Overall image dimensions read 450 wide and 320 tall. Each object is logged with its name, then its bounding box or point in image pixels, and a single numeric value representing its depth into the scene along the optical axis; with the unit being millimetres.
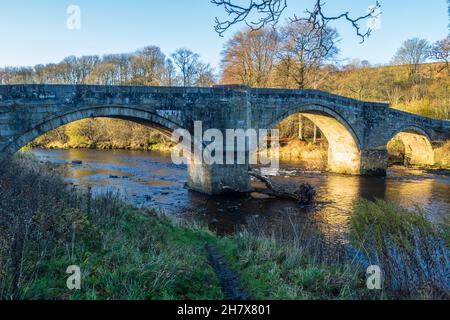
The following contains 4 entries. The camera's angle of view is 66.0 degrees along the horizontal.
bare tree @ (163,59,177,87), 37969
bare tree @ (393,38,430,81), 42556
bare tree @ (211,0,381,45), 3471
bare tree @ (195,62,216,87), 39281
